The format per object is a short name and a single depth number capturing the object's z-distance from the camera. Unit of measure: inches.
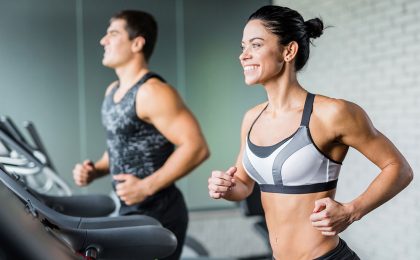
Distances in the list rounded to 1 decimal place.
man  129.3
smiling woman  92.6
